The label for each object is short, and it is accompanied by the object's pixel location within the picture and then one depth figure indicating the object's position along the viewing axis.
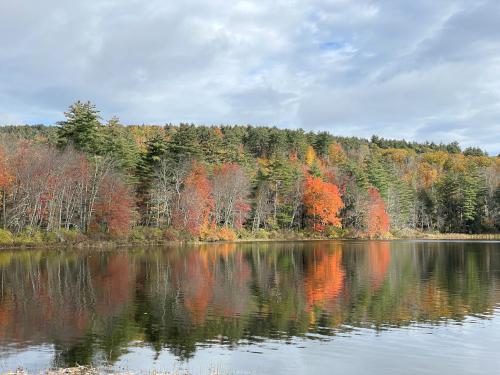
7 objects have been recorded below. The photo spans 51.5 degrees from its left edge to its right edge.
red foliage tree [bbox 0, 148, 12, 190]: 60.94
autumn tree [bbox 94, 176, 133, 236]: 68.94
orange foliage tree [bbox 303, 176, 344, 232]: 99.31
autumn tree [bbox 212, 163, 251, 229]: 86.88
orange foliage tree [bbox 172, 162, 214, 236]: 78.94
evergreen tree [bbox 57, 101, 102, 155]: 73.88
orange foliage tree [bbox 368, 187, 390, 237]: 104.56
